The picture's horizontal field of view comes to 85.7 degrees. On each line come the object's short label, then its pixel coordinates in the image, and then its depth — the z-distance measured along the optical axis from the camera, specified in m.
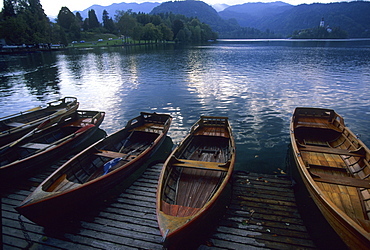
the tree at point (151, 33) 141.69
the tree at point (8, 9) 113.19
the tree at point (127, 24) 156.38
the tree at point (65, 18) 163.38
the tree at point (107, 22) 198.35
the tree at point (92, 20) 192.01
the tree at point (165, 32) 154.50
